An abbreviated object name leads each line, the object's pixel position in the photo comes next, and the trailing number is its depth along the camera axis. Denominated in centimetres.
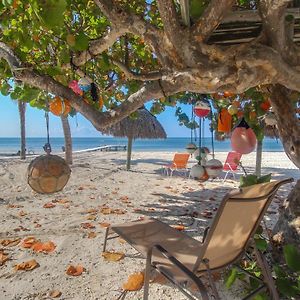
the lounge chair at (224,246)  175
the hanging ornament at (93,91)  330
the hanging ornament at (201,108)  355
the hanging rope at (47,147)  289
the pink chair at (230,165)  974
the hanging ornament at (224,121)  355
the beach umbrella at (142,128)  1564
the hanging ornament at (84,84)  325
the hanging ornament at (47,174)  274
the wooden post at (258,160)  823
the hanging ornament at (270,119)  319
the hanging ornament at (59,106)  288
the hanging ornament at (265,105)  328
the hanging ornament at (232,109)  339
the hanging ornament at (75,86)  333
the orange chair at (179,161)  1065
